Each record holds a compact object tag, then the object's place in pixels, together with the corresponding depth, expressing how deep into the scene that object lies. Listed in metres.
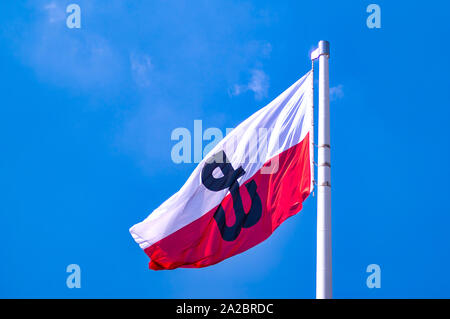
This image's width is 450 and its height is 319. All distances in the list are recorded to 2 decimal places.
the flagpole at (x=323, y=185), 13.26
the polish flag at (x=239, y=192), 15.39
